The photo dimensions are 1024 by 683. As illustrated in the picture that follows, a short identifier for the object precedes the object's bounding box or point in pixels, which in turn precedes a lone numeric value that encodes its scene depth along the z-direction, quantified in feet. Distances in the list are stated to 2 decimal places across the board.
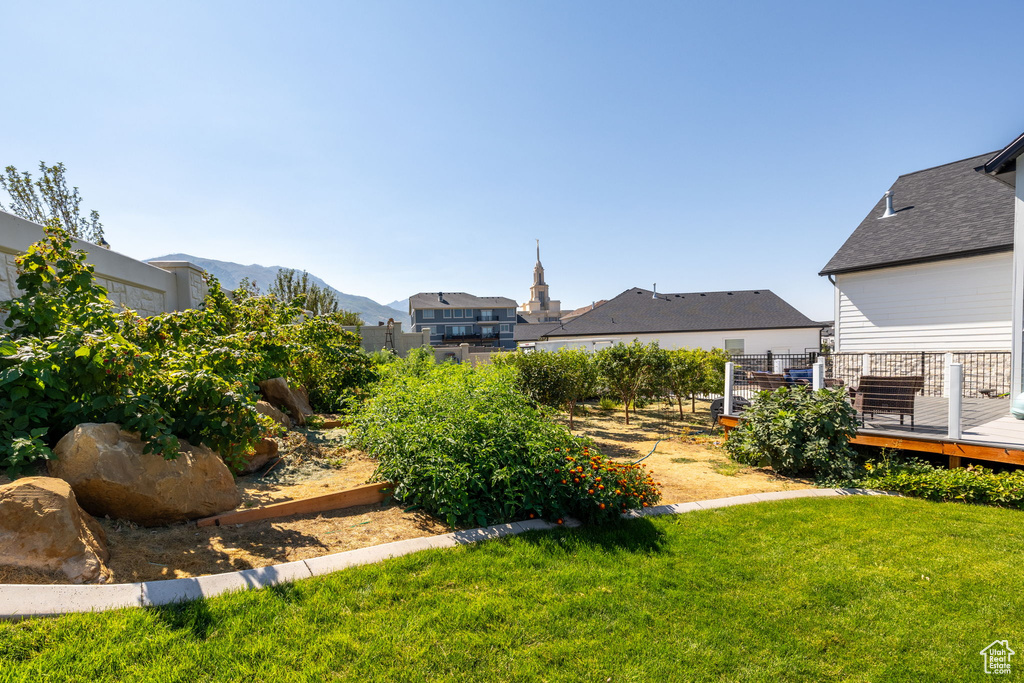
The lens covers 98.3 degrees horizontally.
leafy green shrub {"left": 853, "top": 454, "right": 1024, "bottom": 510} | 17.88
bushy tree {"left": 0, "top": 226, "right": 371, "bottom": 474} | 10.27
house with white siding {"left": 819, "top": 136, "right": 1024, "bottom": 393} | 38.37
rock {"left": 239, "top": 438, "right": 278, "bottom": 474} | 16.88
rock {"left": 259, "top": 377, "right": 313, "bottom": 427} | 24.18
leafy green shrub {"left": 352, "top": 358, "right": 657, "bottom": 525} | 13.80
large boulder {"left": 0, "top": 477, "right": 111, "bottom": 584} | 8.10
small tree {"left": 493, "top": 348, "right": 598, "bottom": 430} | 34.27
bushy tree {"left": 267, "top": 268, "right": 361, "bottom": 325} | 96.47
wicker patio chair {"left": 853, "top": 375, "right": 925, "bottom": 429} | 23.11
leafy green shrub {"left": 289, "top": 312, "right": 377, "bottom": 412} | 28.32
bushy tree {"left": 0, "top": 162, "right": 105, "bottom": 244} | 45.99
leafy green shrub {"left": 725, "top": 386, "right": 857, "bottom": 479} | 21.62
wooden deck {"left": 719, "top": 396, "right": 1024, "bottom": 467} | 19.61
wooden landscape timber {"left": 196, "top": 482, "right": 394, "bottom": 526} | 12.32
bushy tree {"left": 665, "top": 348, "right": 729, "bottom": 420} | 42.55
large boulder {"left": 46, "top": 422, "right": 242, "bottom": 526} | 10.18
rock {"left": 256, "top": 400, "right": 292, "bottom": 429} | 20.49
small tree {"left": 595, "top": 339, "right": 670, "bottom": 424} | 38.81
